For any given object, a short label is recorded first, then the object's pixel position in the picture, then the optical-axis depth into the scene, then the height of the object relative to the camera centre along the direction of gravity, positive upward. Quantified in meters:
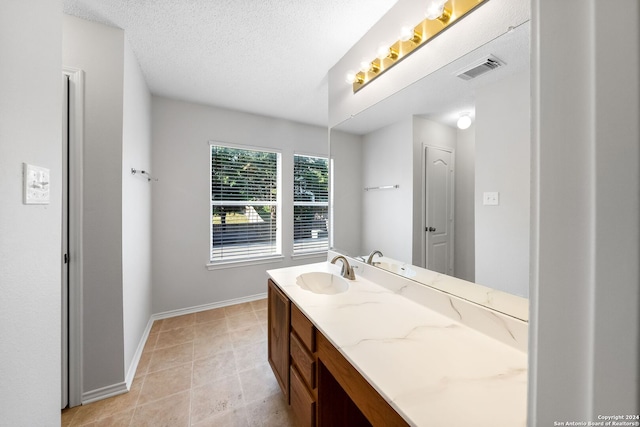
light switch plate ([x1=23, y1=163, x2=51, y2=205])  0.75 +0.09
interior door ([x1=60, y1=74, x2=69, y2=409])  1.49 -0.20
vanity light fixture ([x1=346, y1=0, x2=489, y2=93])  1.11 +0.95
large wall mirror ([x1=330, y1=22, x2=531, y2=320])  0.93 +0.18
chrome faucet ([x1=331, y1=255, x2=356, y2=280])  1.69 -0.42
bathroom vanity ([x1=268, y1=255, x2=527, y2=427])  0.65 -0.50
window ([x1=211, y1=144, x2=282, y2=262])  2.99 +0.11
